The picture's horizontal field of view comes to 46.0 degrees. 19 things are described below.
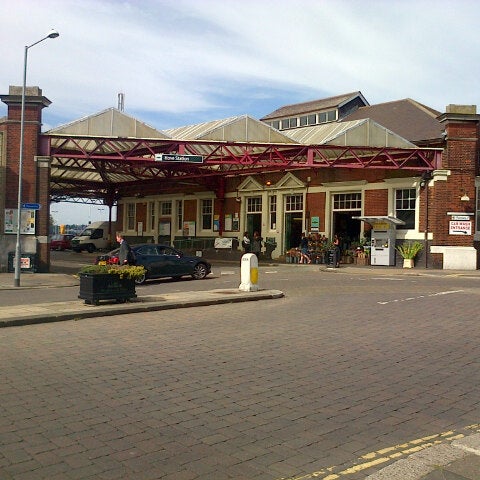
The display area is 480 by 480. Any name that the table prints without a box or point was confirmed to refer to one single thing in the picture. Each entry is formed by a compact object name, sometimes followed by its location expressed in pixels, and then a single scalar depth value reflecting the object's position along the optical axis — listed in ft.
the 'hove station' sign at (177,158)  79.04
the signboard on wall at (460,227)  83.97
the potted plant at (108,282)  42.32
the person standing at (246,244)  97.71
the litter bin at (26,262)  75.20
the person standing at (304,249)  97.71
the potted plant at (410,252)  86.64
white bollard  51.93
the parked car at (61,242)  169.99
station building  77.25
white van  162.50
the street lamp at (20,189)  60.39
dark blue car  65.62
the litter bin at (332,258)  87.10
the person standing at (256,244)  105.19
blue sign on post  69.77
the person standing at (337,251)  87.40
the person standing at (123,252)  50.21
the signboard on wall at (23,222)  75.72
